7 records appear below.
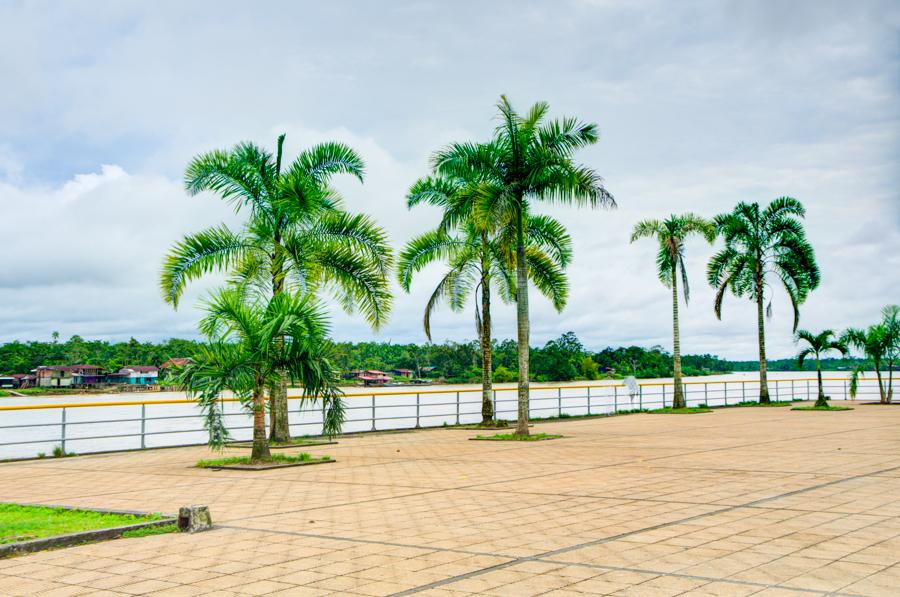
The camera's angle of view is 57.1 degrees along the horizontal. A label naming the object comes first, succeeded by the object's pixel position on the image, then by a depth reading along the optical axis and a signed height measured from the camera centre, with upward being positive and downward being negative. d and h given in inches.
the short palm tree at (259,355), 526.9 +5.2
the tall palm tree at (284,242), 674.2 +101.4
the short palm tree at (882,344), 1417.3 +26.1
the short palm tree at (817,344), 1322.6 +25.1
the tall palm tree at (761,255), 1381.6 +177.4
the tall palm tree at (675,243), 1305.4 +185.9
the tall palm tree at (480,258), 912.3 +116.1
